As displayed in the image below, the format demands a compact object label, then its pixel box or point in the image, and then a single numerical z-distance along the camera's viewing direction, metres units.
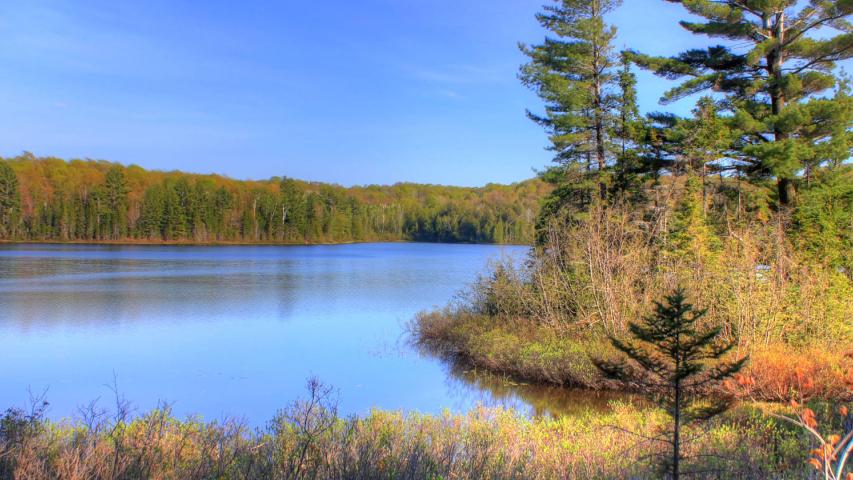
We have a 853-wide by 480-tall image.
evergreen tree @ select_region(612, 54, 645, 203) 21.45
